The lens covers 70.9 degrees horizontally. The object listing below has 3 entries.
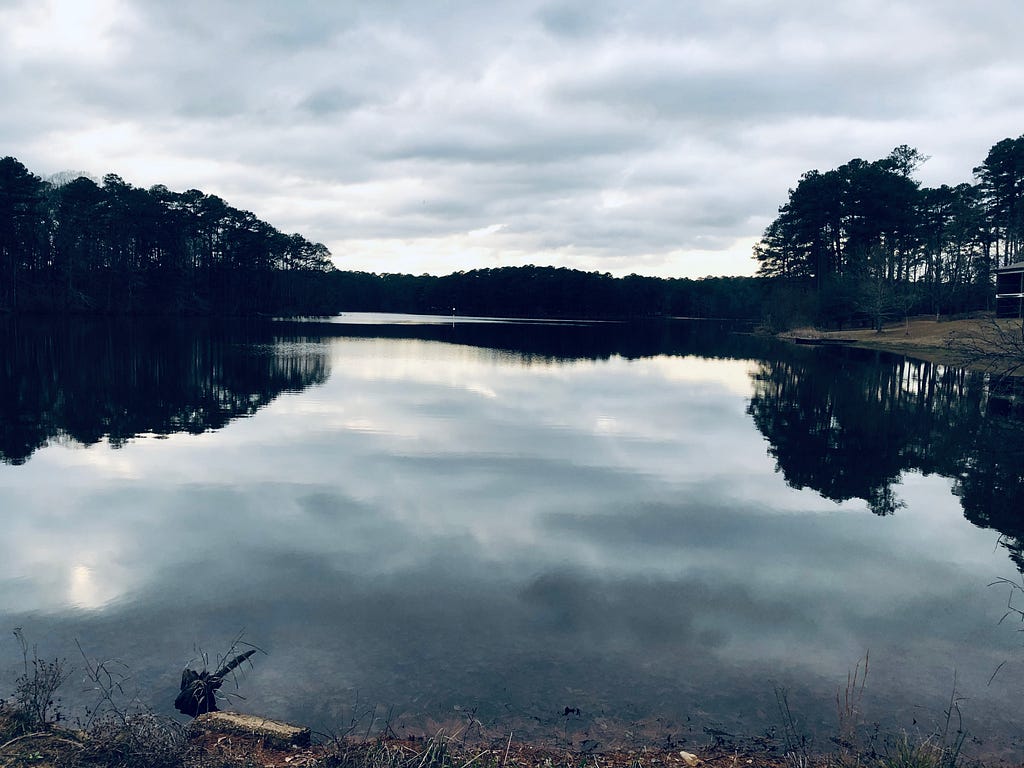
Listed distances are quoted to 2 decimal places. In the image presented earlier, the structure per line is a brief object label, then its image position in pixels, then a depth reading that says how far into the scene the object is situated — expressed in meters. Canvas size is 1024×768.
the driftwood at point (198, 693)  7.31
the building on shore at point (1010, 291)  70.81
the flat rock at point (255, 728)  6.57
